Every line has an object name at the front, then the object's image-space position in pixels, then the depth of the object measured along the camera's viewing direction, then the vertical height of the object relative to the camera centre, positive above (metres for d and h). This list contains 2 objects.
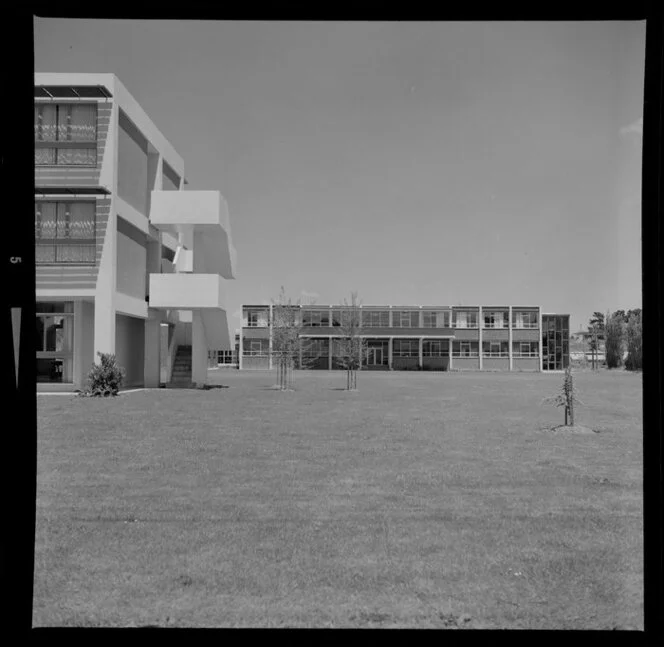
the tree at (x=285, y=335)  13.54 +0.05
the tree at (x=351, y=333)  14.19 +0.11
